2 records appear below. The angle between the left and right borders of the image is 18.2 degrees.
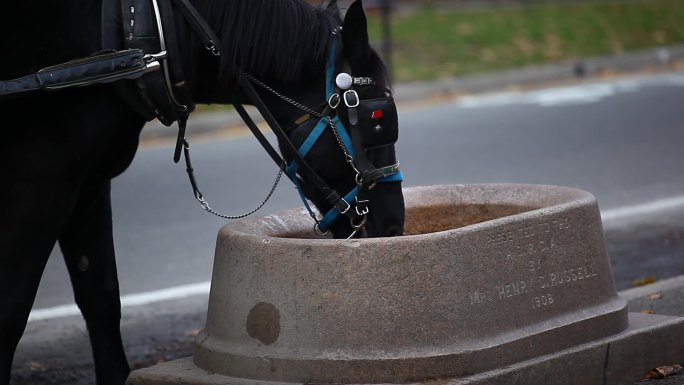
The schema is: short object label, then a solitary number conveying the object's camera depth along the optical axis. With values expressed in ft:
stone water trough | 23.17
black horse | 23.70
